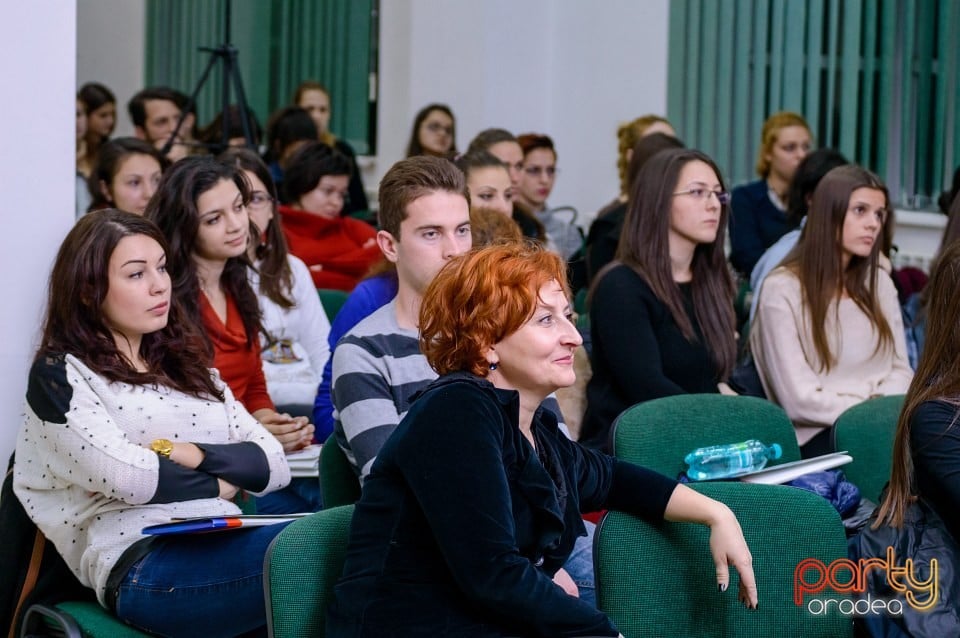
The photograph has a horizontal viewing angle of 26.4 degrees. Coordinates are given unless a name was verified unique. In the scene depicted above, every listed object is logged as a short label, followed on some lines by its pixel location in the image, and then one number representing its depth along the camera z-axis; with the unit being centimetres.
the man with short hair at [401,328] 375
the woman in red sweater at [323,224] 763
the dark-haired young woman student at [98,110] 1026
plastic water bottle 417
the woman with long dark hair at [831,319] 563
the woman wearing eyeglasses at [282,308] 560
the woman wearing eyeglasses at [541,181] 907
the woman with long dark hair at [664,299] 522
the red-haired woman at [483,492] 268
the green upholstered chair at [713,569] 322
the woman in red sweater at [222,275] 478
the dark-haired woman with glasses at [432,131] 975
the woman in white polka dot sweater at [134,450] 356
